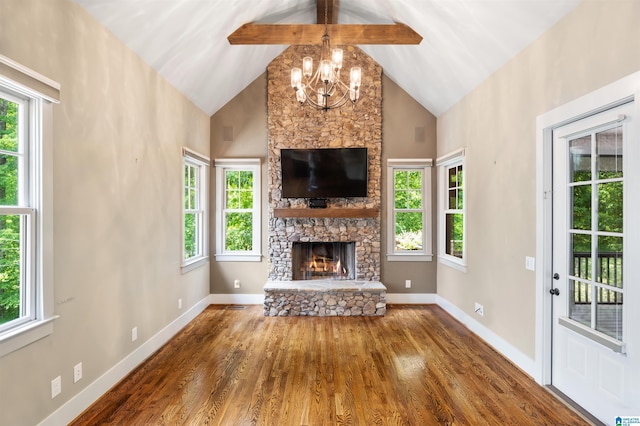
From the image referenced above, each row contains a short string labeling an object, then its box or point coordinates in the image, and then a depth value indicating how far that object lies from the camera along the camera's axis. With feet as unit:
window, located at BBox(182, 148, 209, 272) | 16.29
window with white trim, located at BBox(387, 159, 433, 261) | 19.29
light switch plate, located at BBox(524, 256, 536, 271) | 10.52
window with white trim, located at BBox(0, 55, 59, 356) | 6.93
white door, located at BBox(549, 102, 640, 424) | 7.46
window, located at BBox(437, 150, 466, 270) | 16.56
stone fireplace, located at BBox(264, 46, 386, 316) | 18.65
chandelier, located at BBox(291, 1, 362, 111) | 10.09
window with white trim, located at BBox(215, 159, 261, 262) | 19.12
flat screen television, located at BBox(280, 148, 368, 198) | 18.34
